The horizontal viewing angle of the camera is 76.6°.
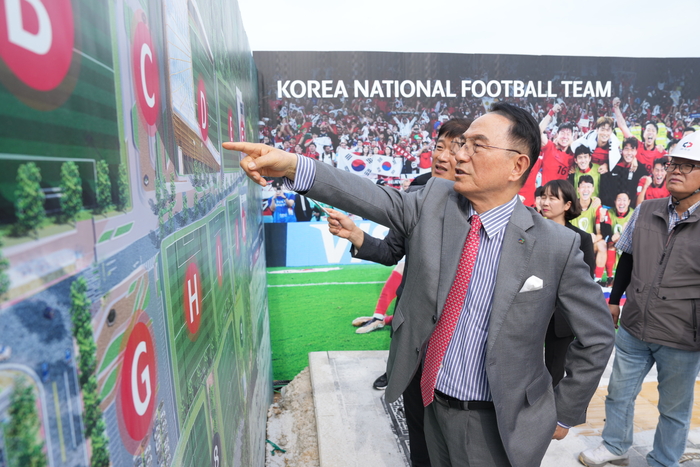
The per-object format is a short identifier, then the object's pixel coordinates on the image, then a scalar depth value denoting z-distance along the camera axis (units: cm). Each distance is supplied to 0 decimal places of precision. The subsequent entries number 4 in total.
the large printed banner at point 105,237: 40
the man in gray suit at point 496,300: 133
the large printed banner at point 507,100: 448
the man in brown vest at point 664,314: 223
